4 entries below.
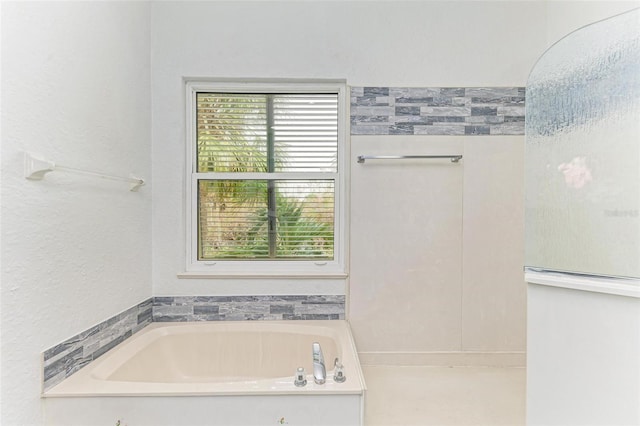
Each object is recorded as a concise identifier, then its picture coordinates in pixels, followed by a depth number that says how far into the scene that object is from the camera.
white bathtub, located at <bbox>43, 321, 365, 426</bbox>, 1.28
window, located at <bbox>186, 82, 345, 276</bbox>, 2.20
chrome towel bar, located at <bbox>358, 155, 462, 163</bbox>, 2.07
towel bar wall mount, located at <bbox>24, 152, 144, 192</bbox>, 1.15
